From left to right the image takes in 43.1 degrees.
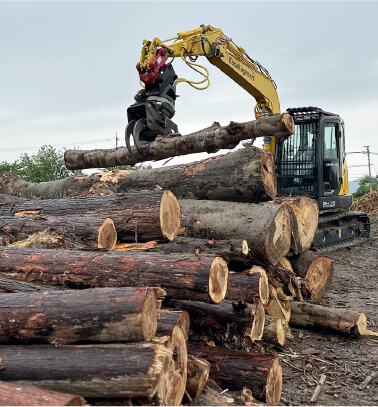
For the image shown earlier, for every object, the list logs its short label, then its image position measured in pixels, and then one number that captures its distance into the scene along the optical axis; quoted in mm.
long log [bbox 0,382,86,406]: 2951
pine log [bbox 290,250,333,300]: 7422
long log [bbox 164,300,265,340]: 4852
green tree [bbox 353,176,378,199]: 30234
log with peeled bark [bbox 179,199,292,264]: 6070
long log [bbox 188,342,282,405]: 4289
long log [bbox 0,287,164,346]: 3457
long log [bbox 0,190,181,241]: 5645
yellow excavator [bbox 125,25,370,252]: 8623
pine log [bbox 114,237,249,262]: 5609
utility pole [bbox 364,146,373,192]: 50394
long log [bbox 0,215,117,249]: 5633
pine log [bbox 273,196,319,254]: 7695
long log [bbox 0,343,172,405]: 3221
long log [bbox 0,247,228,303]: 4266
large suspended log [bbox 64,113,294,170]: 6562
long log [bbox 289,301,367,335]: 6105
